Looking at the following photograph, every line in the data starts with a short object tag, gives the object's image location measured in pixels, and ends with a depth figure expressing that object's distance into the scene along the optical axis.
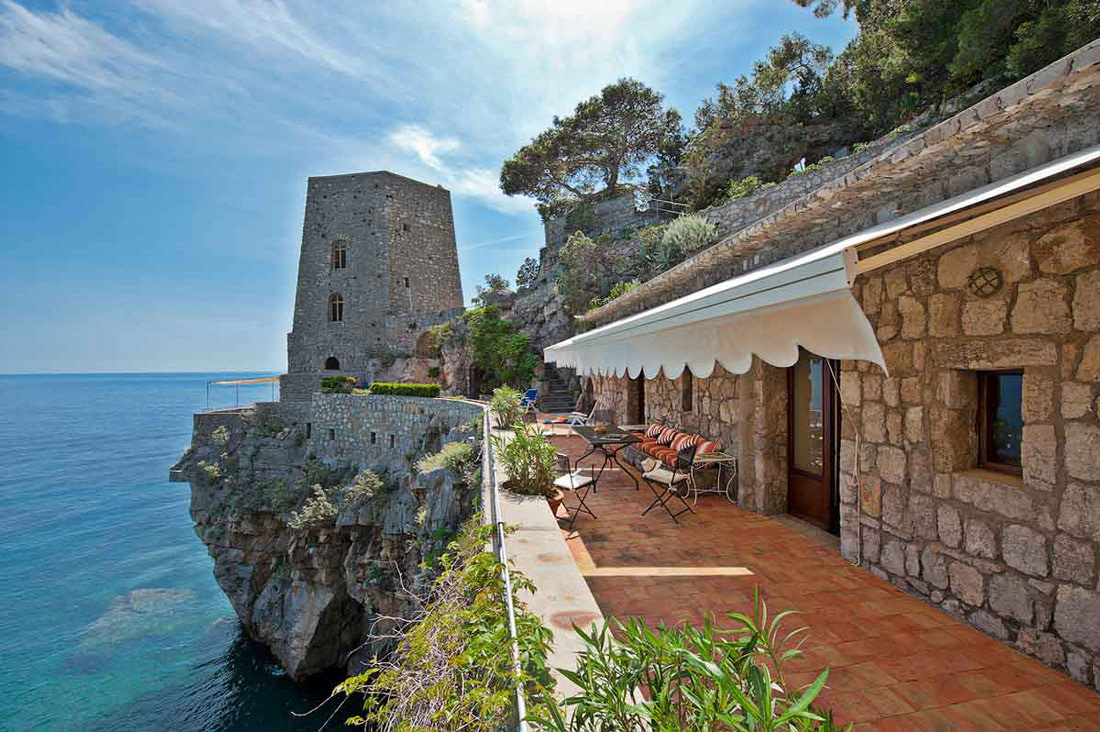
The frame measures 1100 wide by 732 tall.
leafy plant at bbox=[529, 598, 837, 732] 1.26
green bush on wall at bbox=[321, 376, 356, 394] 19.50
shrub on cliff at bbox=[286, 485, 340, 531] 14.74
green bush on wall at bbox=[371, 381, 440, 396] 16.75
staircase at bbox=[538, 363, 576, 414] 19.34
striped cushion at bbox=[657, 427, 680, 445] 7.29
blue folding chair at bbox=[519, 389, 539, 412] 15.65
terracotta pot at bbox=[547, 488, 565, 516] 5.32
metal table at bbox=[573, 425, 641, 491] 6.66
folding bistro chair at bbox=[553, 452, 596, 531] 5.27
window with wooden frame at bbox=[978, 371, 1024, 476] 3.04
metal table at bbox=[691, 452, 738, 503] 5.98
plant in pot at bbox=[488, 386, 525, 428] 10.55
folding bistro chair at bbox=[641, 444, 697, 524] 5.33
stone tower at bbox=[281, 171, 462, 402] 27.95
